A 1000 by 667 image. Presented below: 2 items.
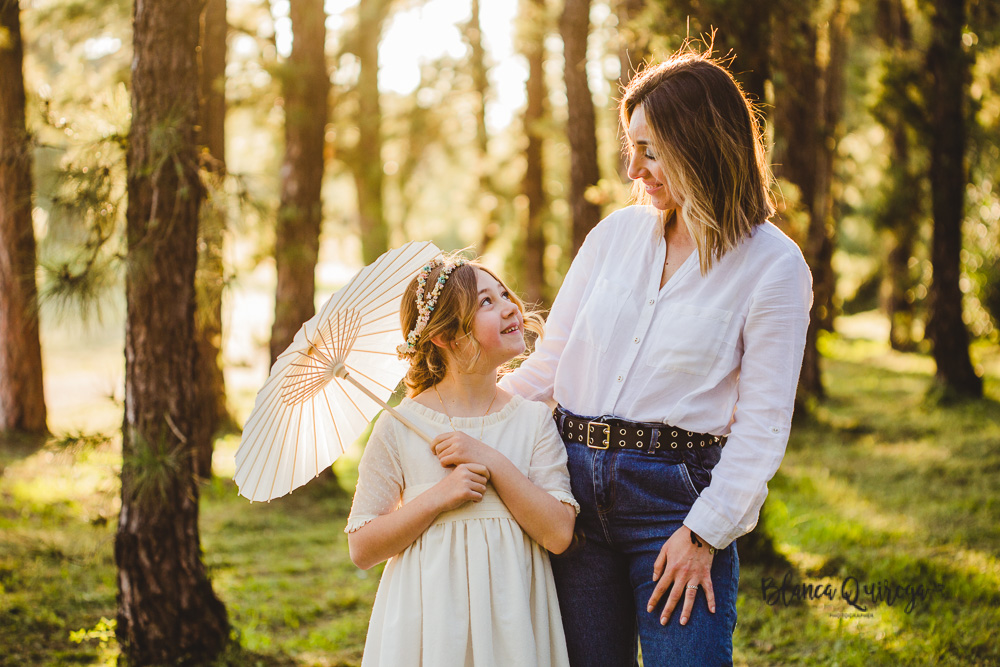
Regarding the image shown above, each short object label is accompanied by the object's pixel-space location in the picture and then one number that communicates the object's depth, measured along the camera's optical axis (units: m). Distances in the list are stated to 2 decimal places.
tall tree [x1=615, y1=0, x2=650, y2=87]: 5.36
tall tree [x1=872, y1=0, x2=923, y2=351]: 10.81
